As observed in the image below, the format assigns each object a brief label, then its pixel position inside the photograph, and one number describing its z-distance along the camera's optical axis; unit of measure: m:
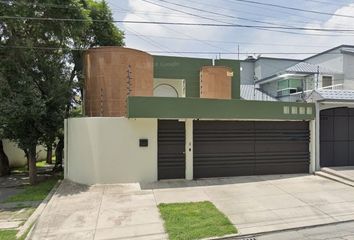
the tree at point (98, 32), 18.11
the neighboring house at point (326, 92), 14.10
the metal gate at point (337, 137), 14.86
